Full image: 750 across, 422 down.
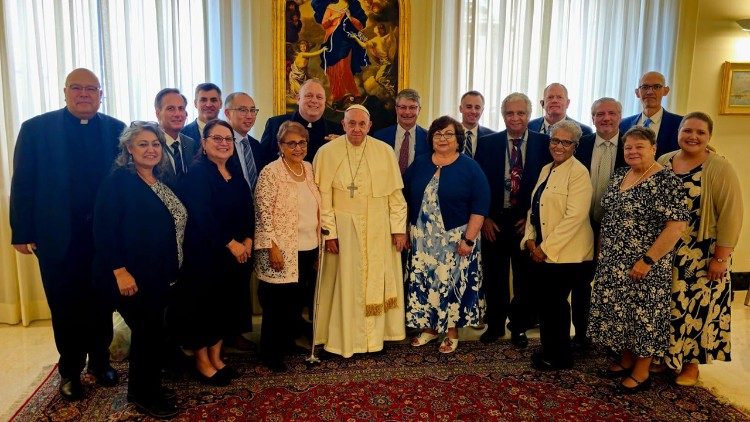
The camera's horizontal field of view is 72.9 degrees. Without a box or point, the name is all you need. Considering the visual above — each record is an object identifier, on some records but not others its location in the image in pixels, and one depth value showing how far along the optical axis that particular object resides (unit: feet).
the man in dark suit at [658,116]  11.76
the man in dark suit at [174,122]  10.23
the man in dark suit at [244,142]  11.41
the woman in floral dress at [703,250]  9.32
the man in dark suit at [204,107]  11.53
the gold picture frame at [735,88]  16.03
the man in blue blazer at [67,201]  8.98
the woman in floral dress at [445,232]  10.82
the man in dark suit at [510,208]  11.46
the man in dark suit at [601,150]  11.05
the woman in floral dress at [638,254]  9.11
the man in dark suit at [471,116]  12.46
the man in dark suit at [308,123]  11.59
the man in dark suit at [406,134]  12.09
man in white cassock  10.75
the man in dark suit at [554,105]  12.76
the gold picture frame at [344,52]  14.99
